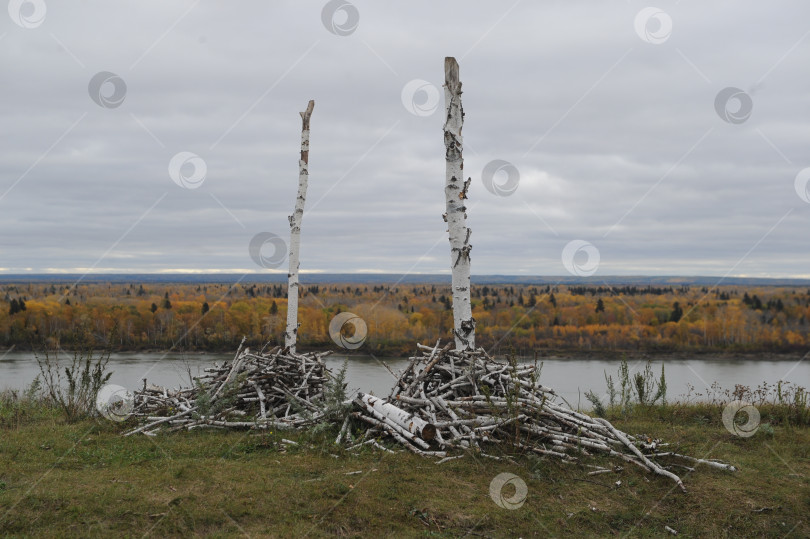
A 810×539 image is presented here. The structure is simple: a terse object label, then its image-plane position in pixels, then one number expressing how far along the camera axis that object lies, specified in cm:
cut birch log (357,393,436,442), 717
